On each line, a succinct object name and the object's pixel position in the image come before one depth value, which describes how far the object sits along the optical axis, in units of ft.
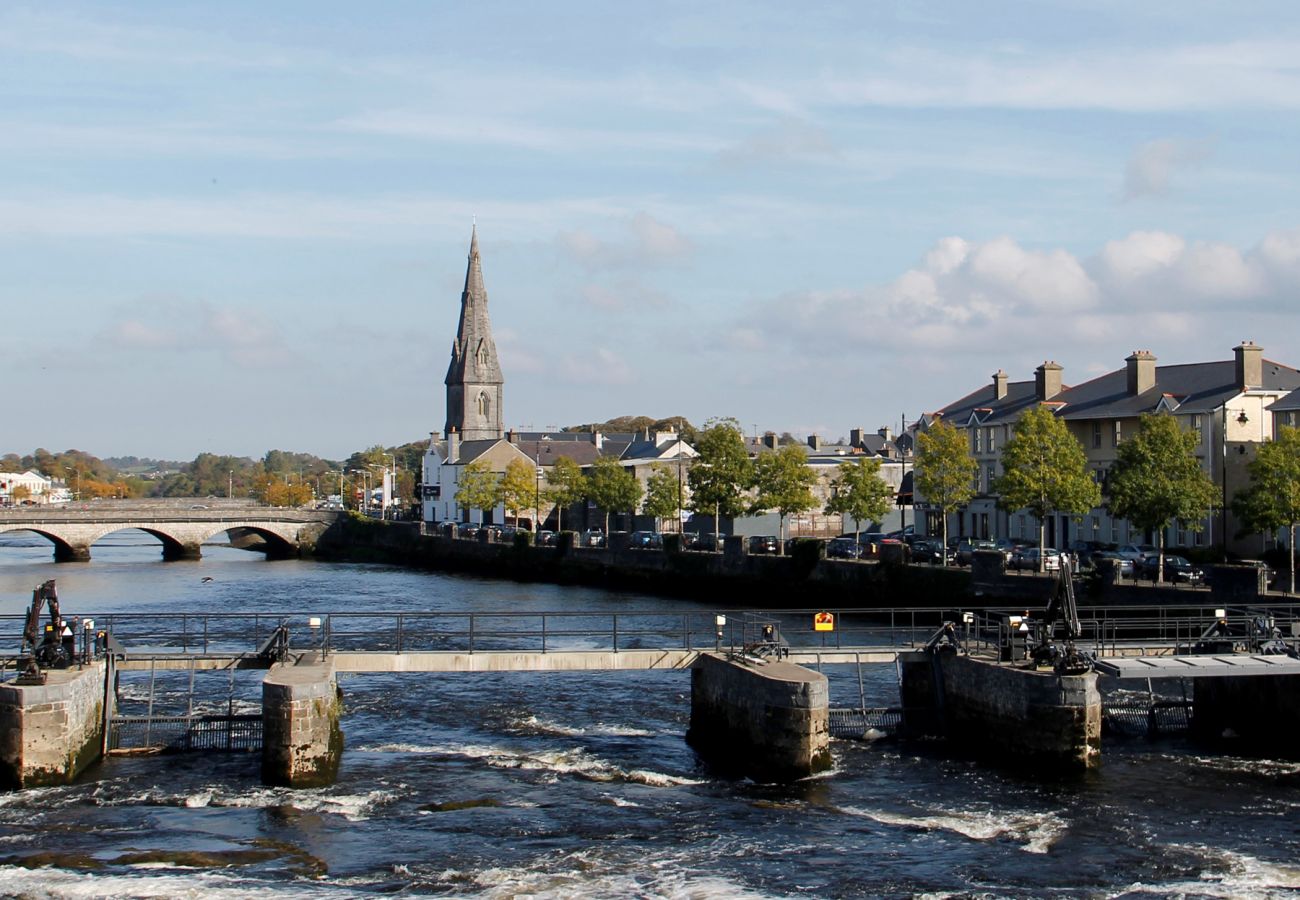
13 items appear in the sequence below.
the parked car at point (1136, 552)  228.59
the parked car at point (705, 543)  303.89
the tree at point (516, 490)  436.35
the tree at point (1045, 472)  241.14
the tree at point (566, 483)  402.72
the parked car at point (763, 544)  286.25
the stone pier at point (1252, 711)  125.80
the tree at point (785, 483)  305.94
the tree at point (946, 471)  269.85
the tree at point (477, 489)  442.09
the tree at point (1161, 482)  219.20
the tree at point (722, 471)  318.65
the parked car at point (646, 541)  321.73
